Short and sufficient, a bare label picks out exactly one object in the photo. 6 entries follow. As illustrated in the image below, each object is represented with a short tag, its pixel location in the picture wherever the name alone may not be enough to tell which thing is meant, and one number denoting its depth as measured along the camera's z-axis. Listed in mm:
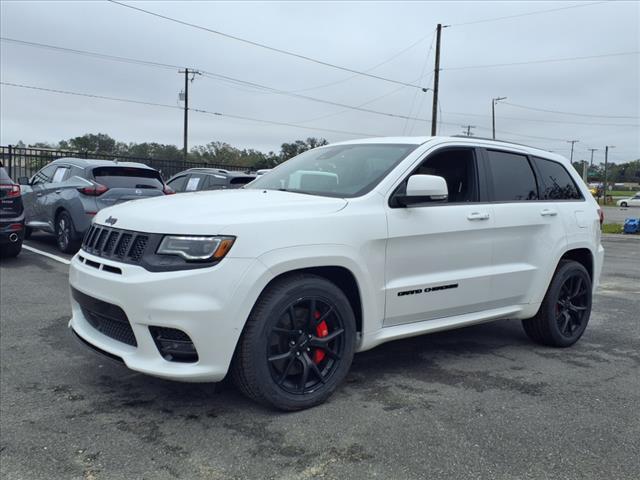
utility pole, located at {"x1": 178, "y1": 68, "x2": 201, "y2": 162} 37112
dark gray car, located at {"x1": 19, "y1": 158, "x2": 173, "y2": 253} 9125
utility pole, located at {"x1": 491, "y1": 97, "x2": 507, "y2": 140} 52831
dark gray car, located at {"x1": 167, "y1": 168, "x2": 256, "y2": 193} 11062
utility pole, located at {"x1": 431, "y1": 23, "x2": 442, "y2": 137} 28016
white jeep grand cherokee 3111
